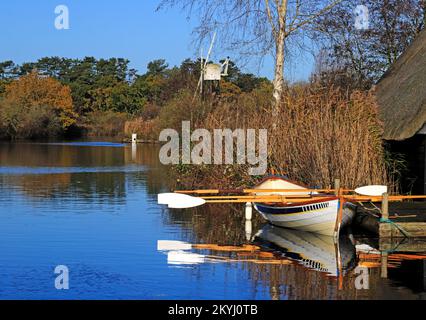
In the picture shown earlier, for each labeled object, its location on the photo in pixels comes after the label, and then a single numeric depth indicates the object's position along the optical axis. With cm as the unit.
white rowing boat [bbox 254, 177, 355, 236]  1750
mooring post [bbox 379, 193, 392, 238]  1738
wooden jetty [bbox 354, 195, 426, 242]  1744
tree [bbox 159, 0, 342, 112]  2602
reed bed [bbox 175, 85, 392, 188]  2094
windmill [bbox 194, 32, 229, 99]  5953
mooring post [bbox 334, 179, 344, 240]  1713
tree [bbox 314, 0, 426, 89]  3309
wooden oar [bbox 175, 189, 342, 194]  1888
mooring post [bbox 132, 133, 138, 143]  7619
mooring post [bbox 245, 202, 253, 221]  2095
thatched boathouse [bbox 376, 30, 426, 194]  2008
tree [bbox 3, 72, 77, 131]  9694
